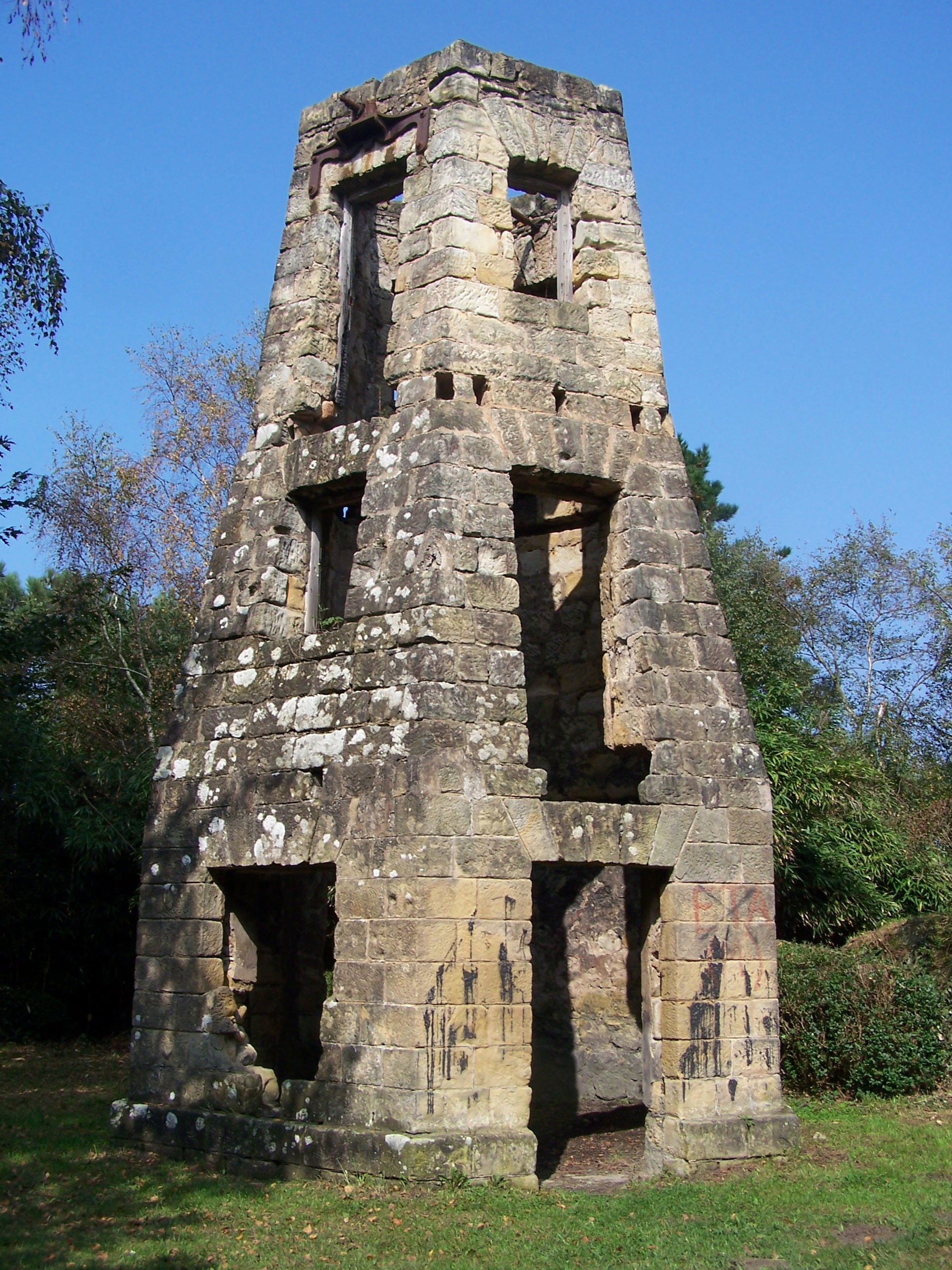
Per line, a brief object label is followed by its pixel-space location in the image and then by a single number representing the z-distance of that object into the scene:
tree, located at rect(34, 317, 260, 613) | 18.27
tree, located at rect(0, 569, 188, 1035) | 13.60
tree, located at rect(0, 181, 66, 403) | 11.24
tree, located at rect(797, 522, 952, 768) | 22.58
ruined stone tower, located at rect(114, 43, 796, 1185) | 7.60
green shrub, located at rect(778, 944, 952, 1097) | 10.64
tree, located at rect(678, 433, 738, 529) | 24.96
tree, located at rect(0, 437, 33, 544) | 12.59
